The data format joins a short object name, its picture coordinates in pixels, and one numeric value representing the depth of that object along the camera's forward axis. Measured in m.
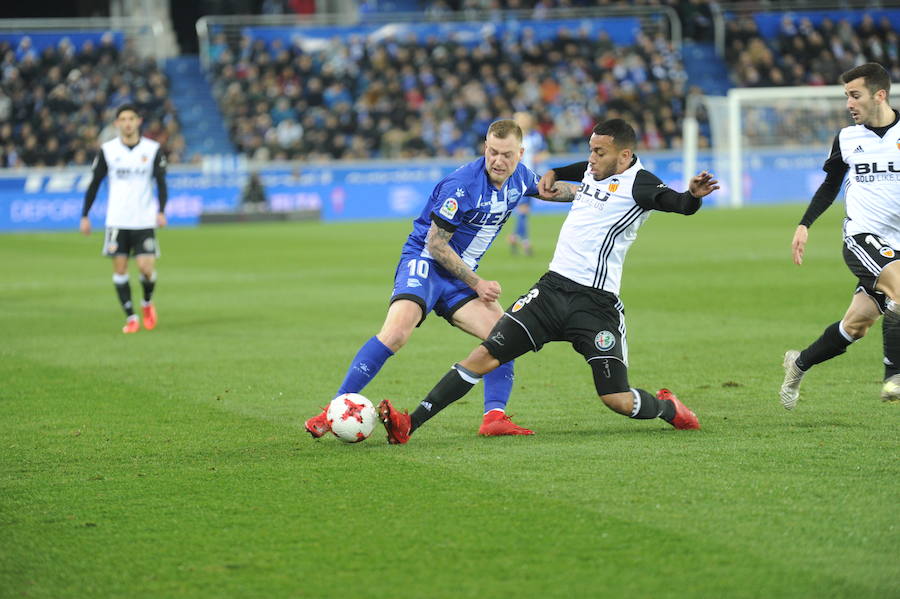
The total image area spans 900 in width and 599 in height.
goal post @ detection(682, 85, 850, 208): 68.44
